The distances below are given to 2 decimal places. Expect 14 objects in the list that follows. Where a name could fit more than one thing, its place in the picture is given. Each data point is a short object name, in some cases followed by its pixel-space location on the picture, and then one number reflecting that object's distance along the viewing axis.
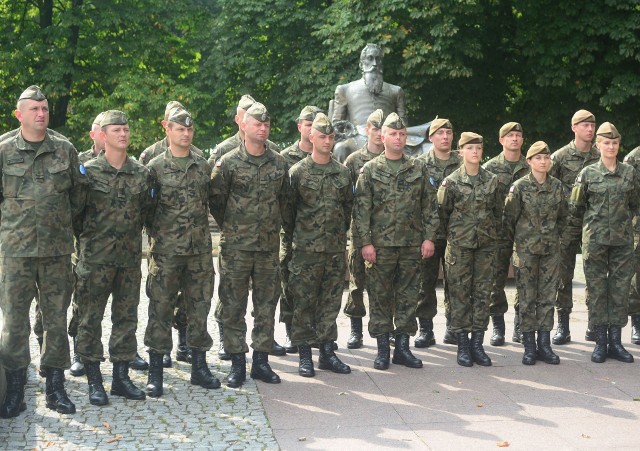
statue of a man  13.62
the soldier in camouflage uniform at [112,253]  7.47
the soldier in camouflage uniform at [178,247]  7.71
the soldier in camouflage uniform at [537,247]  8.80
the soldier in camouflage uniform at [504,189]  9.38
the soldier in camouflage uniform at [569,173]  9.70
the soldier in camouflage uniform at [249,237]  8.01
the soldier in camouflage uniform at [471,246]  8.77
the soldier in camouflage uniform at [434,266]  9.47
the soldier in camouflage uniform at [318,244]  8.34
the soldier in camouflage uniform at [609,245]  8.98
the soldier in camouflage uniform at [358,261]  9.30
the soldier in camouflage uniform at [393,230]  8.52
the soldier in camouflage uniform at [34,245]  7.09
